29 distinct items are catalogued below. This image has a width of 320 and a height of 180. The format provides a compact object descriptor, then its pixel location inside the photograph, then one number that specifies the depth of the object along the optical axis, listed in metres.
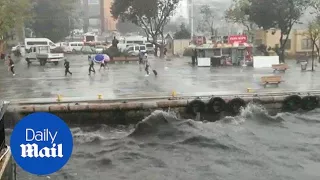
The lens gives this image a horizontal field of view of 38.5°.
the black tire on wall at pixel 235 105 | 20.12
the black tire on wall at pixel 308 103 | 21.05
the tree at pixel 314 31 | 40.59
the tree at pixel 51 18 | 70.11
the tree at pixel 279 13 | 44.91
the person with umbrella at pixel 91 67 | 31.72
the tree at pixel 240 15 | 58.41
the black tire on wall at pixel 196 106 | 19.83
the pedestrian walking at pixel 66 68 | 30.77
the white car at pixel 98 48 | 57.60
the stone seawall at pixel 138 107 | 18.94
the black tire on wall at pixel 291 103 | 20.84
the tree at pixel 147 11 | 54.53
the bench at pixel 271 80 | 23.81
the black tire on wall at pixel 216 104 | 19.95
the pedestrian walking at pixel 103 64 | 34.88
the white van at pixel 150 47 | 64.31
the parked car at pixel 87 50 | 60.87
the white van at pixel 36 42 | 60.69
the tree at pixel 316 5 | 49.50
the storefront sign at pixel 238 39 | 39.25
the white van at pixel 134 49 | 50.19
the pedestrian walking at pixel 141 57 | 39.16
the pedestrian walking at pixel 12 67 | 31.92
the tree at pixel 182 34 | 62.45
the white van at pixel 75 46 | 64.90
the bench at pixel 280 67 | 31.98
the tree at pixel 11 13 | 43.44
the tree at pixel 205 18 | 79.75
